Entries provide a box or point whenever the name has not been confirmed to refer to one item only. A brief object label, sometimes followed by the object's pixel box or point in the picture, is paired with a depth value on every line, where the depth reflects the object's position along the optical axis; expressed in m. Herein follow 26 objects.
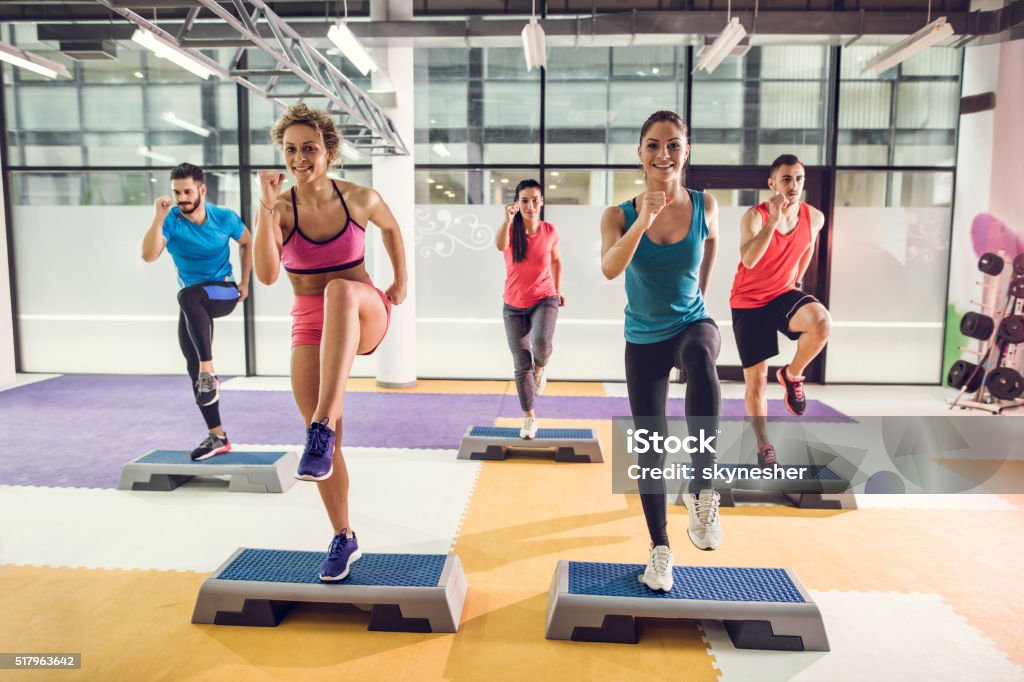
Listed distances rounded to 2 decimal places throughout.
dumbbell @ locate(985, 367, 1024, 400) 5.97
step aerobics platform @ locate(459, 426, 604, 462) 4.72
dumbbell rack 6.02
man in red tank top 3.55
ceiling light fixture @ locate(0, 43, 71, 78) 5.46
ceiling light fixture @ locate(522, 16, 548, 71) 5.52
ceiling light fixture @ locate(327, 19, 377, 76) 5.14
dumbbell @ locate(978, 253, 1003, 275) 6.27
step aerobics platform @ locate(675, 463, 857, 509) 3.85
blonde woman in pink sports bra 2.47
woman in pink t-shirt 4.61
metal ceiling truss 4.37
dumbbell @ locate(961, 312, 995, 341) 6.25
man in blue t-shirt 4.07
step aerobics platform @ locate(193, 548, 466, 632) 2.49
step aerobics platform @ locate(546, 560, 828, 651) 2.39
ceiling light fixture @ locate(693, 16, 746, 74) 5.38
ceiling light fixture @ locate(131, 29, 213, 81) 4.77
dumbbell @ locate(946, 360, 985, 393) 6.34
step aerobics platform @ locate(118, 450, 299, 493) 4.04
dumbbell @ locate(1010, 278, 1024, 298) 5.95
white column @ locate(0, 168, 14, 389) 7.36
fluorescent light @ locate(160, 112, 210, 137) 7.65
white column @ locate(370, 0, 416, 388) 7.00
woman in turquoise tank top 2.36
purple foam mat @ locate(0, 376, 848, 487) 4.67
